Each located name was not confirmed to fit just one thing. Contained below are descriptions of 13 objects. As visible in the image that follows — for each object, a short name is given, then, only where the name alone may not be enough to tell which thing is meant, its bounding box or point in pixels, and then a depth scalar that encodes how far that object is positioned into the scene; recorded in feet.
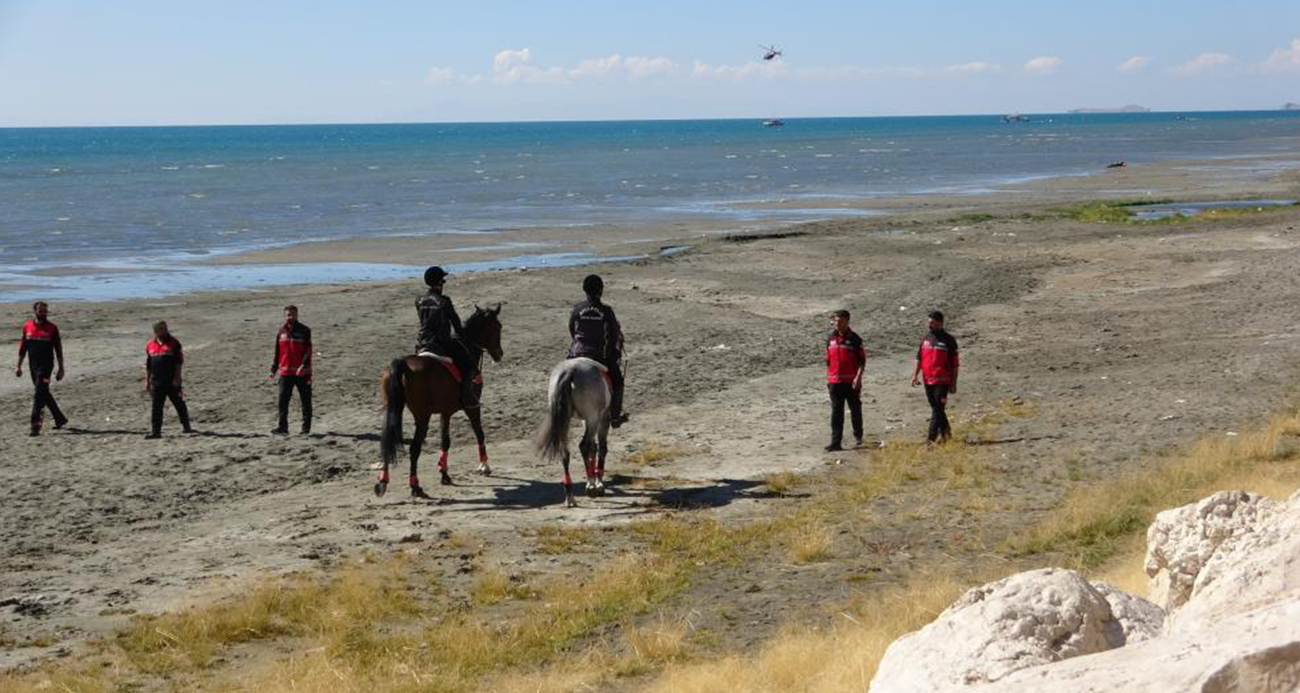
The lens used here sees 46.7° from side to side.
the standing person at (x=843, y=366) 59.93
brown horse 53.57
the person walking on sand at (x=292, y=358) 65.51
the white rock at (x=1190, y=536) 24.43
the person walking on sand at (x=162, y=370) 65.77
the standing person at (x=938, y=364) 58.44
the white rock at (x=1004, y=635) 20.20
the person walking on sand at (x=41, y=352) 67.51
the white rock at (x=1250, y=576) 19.80
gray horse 51.72
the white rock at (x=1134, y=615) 22.06
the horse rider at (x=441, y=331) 54.08
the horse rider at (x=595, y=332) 52.75
